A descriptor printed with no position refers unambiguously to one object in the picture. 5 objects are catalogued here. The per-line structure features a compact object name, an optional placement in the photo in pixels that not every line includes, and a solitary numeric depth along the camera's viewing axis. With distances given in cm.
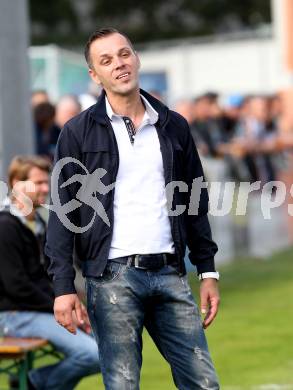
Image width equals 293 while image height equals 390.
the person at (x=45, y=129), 2600
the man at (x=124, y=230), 1123
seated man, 1556
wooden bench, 1519
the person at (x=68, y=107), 2547
